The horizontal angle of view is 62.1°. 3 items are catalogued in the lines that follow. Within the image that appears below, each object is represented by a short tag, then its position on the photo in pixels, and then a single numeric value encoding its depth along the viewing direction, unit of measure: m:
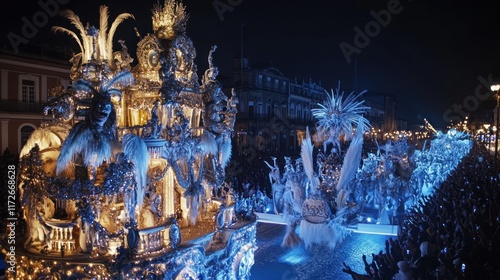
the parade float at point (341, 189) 13.93
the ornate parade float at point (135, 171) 7.63
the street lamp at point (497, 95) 19.72
